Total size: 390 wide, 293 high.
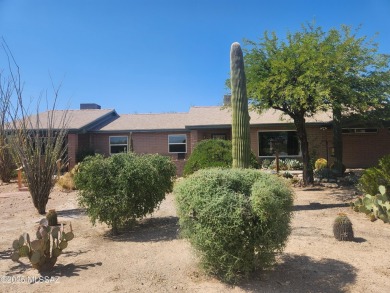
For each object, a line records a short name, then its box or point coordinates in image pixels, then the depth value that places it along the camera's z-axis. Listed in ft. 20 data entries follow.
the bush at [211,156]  39.68
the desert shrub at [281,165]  64.23
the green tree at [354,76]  37.17
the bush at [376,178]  27.30
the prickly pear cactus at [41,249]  15.96
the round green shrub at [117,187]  22.62
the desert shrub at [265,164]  65.72
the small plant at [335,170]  48.59
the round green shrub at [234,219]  13.53
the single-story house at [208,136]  66.80
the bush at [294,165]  64.44
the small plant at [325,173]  47.29
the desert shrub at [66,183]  47.93
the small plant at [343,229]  20.11
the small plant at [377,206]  24.77
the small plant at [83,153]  68.80
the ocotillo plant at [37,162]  30.04
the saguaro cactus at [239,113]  27.91
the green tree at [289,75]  35.68
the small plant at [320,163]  58.75
